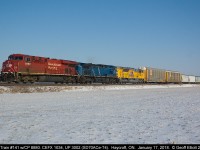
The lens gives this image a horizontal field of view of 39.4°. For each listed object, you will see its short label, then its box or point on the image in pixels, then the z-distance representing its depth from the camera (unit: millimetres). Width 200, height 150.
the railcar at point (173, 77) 71512
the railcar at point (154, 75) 61312
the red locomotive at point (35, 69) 28297
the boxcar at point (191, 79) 93362
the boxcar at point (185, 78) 84812
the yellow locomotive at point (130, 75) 49781
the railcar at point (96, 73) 39500
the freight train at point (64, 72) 28562
